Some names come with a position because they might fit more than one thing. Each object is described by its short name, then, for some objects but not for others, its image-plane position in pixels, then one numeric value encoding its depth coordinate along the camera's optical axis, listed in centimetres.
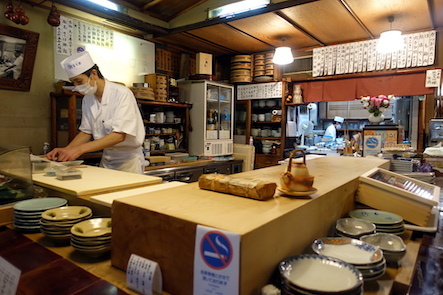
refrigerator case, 598
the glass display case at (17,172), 181
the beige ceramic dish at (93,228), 125
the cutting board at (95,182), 170
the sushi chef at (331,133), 866
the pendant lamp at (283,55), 519
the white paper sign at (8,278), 109
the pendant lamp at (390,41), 442
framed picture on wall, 395
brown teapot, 125
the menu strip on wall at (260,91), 642
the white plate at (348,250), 109
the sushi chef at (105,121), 279
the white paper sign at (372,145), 430
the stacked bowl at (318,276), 84
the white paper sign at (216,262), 83
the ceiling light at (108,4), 474
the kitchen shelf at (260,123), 655
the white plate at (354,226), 139
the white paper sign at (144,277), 98
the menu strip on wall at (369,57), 492
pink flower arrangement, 483
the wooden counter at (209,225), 90
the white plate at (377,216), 151
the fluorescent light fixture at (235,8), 460
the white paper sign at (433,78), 493
